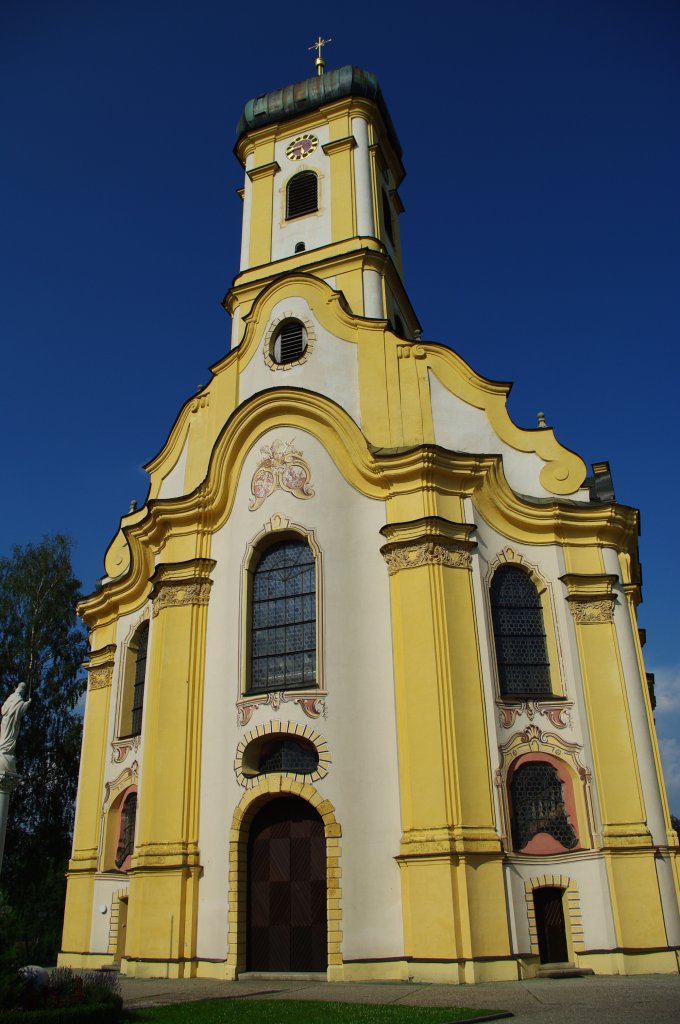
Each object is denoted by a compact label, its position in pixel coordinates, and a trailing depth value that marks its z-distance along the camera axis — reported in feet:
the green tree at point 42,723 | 89.35
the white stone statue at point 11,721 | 46.85
